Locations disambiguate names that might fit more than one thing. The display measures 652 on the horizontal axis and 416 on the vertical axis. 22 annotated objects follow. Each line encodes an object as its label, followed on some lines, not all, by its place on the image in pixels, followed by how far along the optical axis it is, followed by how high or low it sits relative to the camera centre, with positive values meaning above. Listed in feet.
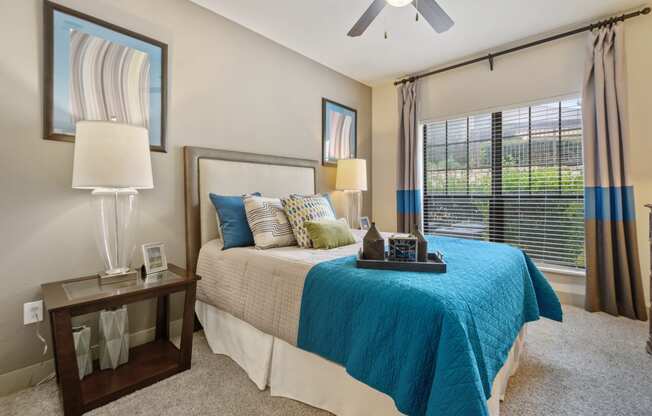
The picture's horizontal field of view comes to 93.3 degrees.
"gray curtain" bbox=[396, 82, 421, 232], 12.79 +2.03
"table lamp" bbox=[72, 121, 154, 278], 5.30 +0.70
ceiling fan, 6.30 +4.20
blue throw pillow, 7.29 -0.33
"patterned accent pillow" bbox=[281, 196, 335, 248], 7.33 -0.12
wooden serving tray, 4.80 -0.93
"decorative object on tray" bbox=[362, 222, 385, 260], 5.34 -0.68
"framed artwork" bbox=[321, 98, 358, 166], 12.06 +3.13
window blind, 9.98 +0.99
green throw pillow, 7.04 -0.61
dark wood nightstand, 4.67 -2.22
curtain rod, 8.51 +5.29
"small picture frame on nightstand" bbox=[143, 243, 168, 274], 6.12 -0.99
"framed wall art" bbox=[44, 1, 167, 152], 5.98 +2.87
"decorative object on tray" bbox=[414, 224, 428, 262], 5.32 -0.74
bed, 4.62 -1.93
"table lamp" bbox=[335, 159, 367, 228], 11.53 +1.22
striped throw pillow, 7.12 -0.37
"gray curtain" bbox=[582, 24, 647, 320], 8.53 +0.47
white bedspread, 5.29 -1.43
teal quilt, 3.34 -1.56
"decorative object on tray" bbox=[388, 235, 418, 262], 5.23 -0.71
